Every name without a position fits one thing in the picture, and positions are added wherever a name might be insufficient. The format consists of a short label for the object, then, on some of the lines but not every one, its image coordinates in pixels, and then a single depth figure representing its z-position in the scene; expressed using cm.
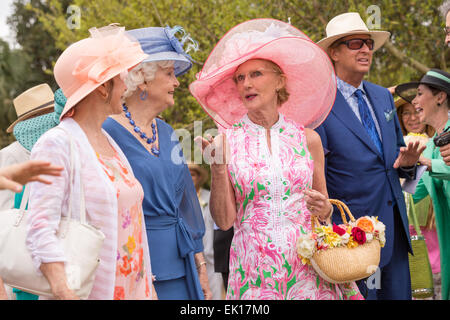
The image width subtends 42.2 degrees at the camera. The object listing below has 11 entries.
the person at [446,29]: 414
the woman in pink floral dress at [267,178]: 340
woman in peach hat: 232
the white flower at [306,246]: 324
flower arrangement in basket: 320
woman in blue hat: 334
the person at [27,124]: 383
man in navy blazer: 420
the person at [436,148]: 470
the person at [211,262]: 679
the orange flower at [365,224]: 332
